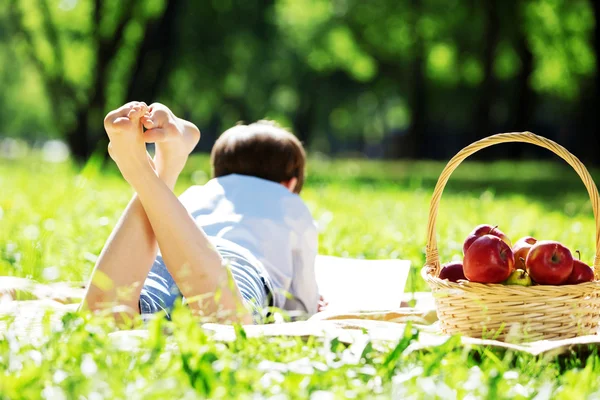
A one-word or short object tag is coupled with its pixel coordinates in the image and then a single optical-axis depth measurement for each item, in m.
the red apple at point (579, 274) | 5.47
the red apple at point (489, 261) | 5.34
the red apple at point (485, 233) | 5.70
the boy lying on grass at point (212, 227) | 5.45
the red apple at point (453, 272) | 5.79
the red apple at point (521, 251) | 5.76
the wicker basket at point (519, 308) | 5.22
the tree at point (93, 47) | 29.95
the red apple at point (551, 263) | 5.37
